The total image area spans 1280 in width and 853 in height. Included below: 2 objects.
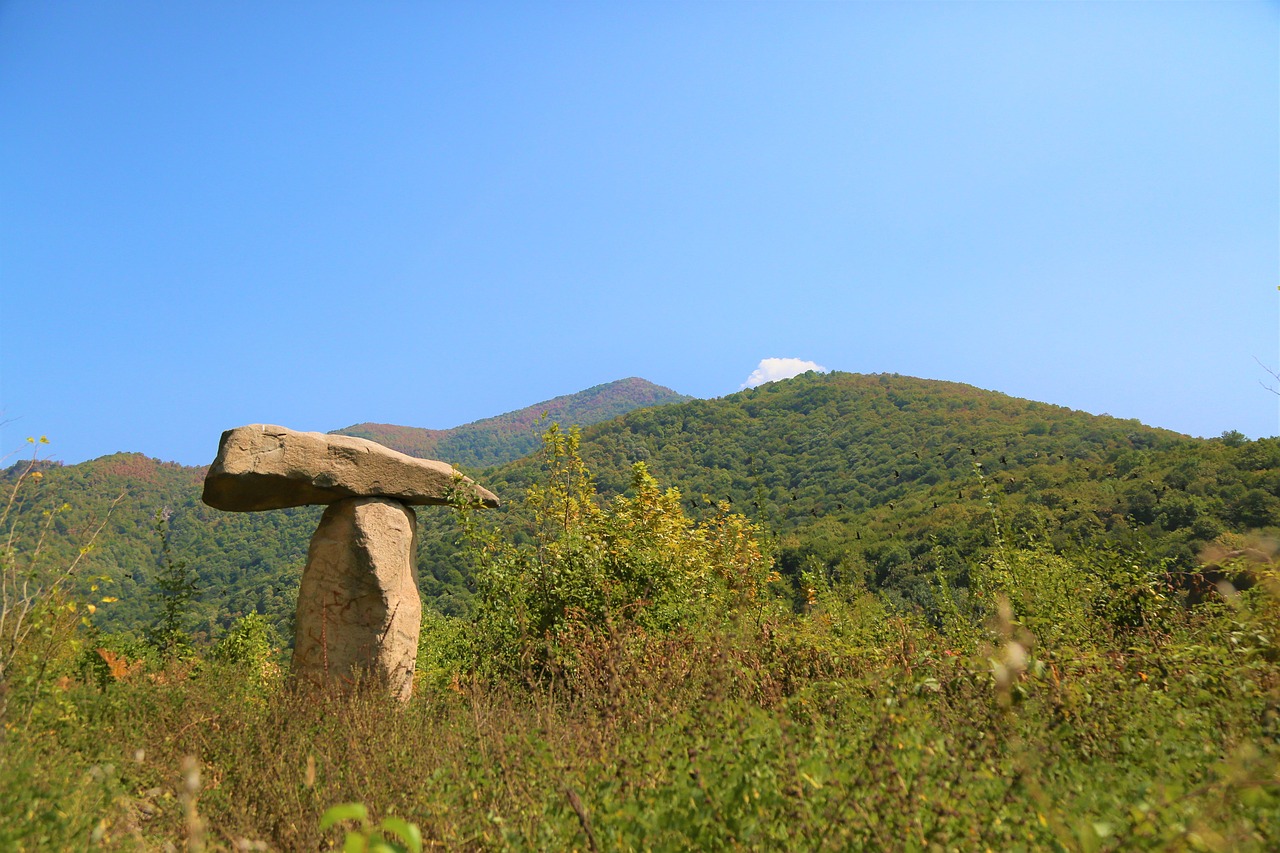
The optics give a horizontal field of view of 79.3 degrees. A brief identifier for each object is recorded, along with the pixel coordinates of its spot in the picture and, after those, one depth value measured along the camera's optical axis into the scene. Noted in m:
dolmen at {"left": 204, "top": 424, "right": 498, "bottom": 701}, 7.29
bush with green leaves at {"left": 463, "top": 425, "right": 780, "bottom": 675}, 7.29
